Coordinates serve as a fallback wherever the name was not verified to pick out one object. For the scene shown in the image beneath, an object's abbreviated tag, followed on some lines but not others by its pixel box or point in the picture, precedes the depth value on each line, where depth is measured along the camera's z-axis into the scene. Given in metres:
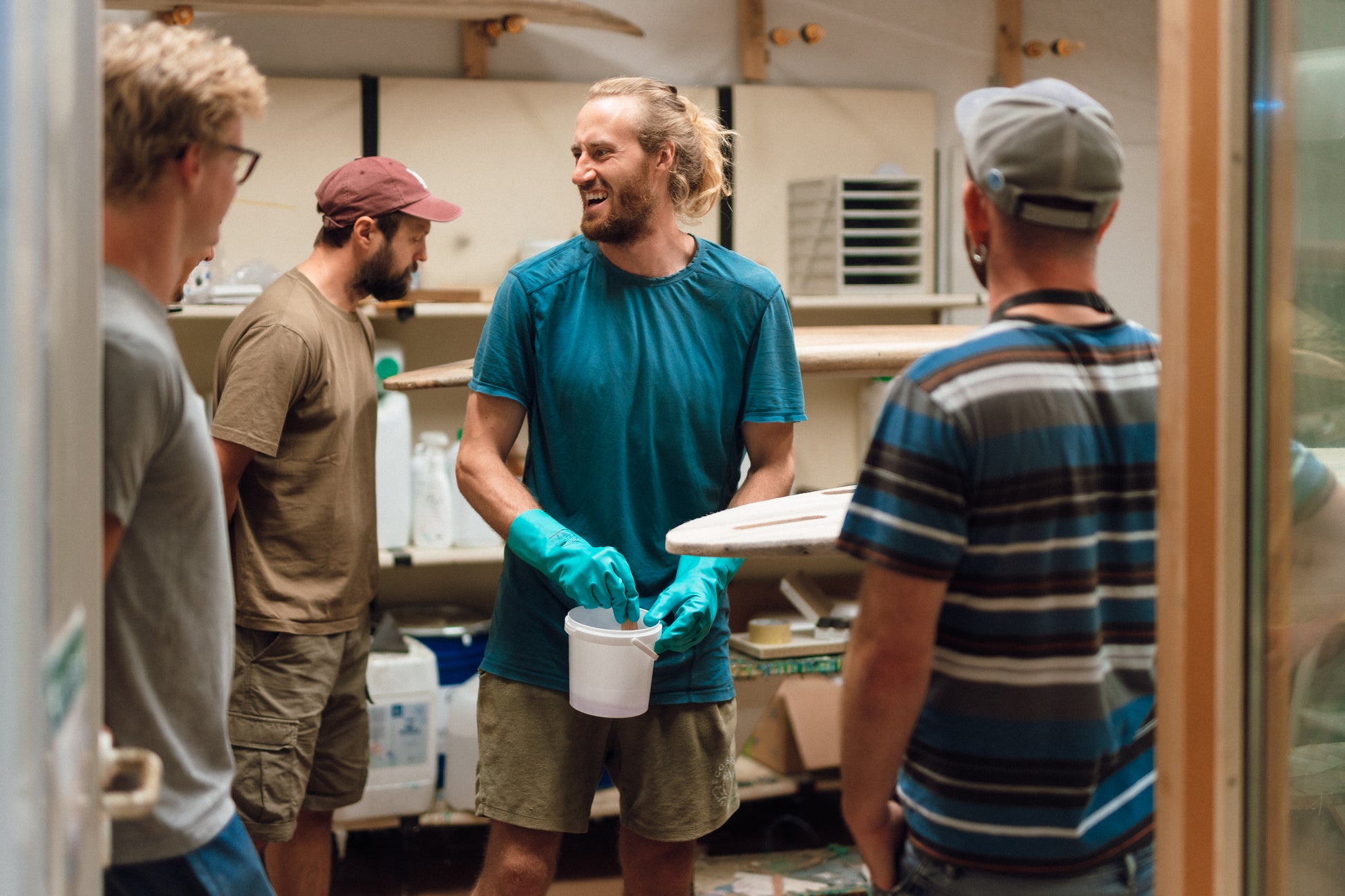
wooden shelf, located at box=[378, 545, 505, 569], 3.53
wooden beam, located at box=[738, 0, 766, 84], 4.11
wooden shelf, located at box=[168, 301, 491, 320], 3.38
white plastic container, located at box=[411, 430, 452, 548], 3.61
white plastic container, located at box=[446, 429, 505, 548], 3.66
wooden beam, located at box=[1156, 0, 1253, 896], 1.17
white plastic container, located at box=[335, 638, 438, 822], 3.45
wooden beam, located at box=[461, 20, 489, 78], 3.89
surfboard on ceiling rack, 3.47
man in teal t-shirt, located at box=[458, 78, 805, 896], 2.22
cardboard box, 3.83
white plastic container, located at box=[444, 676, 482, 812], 3.52
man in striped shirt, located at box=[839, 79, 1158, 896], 1.24
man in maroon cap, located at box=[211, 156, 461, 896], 2.55
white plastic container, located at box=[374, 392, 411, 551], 3.58
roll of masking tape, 3.58
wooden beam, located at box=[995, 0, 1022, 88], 4.38
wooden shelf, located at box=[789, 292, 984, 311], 3.83
